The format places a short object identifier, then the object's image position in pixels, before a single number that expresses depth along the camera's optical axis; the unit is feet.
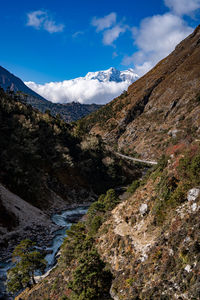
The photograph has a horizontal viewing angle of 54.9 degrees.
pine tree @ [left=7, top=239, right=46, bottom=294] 83.56
